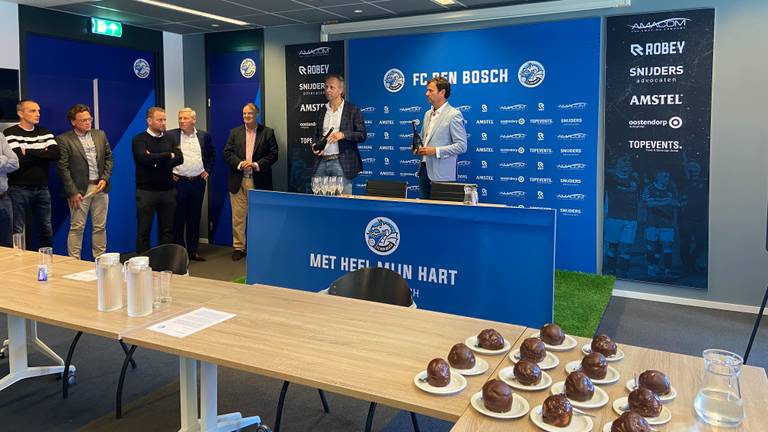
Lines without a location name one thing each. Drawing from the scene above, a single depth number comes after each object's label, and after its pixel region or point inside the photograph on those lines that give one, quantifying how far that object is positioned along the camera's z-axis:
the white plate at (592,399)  1.51
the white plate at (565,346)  1.90
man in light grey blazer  5.26
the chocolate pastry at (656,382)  1.56
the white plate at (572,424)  1.40
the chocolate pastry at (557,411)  1.40
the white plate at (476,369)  1.74
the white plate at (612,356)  1.81
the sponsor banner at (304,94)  7.04
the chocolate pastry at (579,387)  1.52
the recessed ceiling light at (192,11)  6.07
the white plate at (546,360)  1.76
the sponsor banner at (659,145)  5.20
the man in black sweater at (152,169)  6.33
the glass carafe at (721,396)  1.43
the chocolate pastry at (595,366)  1.66
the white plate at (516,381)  1.62
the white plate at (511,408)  1.47
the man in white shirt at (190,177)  6.83
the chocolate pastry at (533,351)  1.75
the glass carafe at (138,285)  2.26
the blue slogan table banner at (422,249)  3.62
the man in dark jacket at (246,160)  7.16
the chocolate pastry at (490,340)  1.92
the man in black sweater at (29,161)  5.64
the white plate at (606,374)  1.65
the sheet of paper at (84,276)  2.83
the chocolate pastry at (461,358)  1.76
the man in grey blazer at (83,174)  6.07
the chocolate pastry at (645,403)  1.43
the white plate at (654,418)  1.43
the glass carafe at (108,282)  2.31
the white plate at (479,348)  1.90
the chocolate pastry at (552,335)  1.92
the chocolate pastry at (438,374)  1.64
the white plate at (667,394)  1.55
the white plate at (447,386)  1.62
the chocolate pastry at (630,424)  1.30
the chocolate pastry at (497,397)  1.49
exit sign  6.86
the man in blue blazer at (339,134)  5.73
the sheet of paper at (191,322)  2.12
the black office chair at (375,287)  2.80
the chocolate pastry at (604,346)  1.82
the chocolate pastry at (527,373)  1.63
